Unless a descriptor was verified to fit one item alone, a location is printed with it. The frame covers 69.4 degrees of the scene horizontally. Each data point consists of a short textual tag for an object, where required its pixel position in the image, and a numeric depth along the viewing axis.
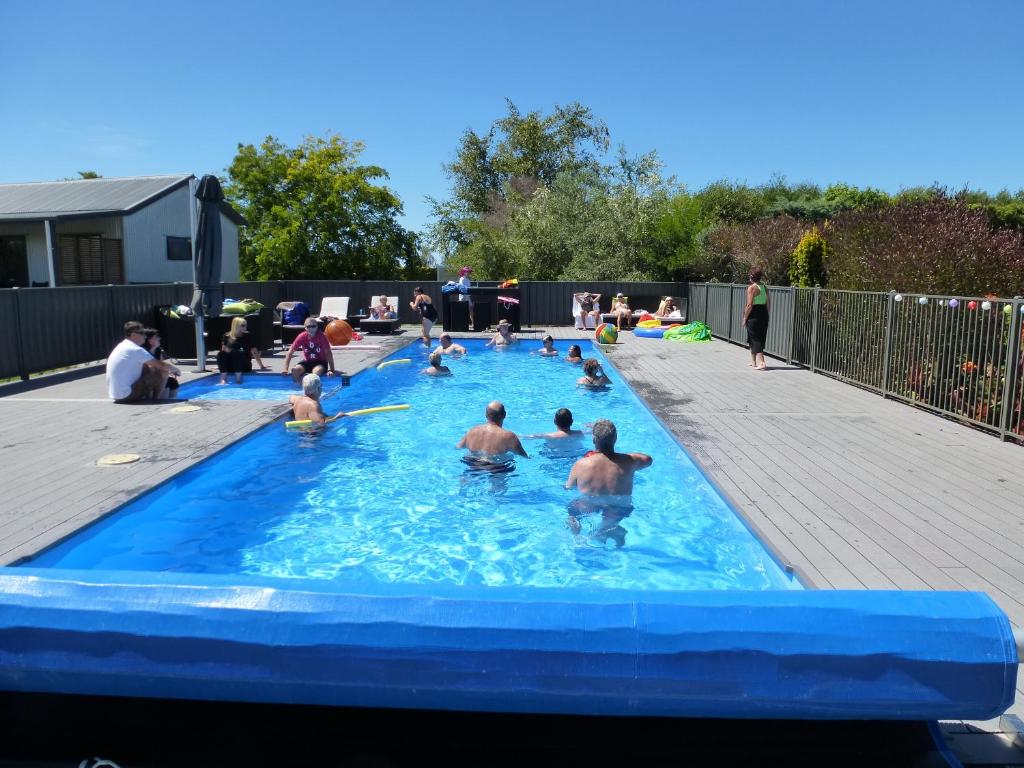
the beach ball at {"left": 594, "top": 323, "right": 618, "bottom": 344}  17.61
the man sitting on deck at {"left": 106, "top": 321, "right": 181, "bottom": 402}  9.19
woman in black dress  10.99
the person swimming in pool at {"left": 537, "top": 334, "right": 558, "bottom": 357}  15.77
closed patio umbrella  11.59
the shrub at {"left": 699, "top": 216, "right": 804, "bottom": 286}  22.88
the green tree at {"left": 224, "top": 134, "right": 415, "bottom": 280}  32.81
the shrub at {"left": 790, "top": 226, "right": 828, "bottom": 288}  17.06
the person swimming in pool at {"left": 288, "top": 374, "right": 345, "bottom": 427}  8.34
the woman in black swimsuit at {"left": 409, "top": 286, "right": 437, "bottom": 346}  17.98
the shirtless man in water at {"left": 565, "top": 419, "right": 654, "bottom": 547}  5.93
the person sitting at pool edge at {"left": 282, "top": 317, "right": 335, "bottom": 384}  11.31
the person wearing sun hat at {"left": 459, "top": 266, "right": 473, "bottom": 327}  21.38
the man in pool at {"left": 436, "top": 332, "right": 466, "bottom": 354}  16.16
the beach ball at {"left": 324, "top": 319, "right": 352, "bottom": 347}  16.77
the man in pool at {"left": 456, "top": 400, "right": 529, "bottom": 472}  7.20
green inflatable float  19.00
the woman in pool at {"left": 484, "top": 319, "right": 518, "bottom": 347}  17.62
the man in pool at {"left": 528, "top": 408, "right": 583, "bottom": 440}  7.43
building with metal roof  22.22
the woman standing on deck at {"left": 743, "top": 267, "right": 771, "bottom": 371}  13.33
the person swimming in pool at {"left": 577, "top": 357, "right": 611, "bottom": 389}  11.24
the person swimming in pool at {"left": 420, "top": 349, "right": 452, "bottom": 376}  12.70
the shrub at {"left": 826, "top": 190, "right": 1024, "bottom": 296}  10.01
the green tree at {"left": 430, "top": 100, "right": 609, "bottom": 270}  40.50
